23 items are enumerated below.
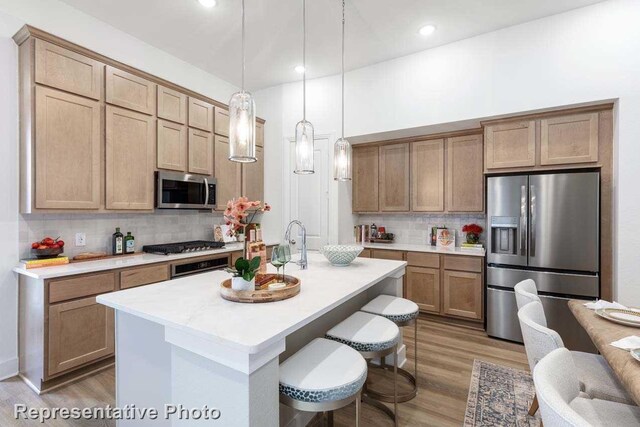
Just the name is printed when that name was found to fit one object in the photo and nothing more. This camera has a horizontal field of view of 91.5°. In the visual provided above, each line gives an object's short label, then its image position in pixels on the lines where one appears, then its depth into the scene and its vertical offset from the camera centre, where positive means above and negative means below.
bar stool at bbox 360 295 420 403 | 2.12 -0.69
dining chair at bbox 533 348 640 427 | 0.84 -0.58
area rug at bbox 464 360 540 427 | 1.97 -1.31
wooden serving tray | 1.49 -0.40
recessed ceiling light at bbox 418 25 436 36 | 3.17 +1.88
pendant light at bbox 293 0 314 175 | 2.26 +0.48
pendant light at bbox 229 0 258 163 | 1.69 +0.47
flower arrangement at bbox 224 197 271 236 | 1.62 -0.02
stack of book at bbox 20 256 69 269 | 2.41 -0.41
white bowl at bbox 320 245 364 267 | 2.38 -0.33
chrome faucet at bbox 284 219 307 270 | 2.31 -0.35
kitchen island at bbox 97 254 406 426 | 1.13 -0.55
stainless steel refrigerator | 2.86 -0.32
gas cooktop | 3.23 -0.39
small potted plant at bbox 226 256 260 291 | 1.55 -0.32
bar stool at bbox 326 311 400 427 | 1.70 -0.70
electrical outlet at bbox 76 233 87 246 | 2.91 -0.26
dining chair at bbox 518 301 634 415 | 1.44 -0.82
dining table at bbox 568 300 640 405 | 1.09 -0.57
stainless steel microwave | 3.28 +0.23
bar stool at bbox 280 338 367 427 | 1.25 -0.70
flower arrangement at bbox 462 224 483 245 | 3.89 -0.25
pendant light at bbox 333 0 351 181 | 2.56 +0.44
